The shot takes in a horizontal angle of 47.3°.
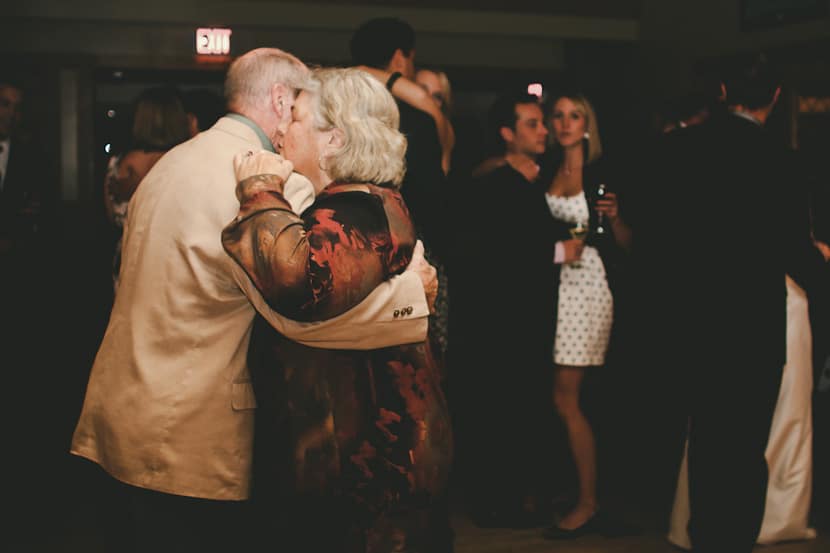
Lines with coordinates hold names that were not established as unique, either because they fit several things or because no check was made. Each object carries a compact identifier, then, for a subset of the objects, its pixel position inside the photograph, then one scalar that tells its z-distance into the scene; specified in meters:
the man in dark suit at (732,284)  2.85
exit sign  8.45
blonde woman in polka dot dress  3.79
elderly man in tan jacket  1.88
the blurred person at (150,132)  3.76
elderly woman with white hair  1.72
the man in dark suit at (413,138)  3.11
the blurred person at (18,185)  4.34
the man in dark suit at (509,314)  3.78
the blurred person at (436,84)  4.16
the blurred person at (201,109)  4.14
